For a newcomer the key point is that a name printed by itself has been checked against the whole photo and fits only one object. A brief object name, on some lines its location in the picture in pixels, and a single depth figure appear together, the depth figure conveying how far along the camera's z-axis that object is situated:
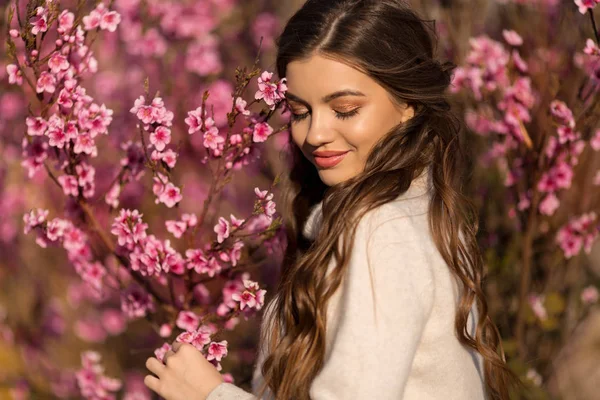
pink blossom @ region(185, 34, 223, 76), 4.37
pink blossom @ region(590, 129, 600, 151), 3.31
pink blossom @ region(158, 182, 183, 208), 2.49
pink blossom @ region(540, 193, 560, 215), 3.38
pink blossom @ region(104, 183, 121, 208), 2.78
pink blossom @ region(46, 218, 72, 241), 2.62
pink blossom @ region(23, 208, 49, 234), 2.56
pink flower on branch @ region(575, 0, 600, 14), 2.52
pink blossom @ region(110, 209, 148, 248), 2.46
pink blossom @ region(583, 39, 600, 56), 2.50
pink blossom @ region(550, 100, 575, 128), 3.02
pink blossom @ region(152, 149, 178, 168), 2.43
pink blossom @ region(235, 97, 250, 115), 2.34
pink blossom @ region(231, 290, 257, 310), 2.28
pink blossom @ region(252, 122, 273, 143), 2.42
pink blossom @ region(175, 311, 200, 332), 2.69
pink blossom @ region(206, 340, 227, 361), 2.21
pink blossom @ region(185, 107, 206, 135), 2.39
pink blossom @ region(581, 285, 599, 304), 4.12
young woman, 1.83
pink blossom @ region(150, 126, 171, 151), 2.38
